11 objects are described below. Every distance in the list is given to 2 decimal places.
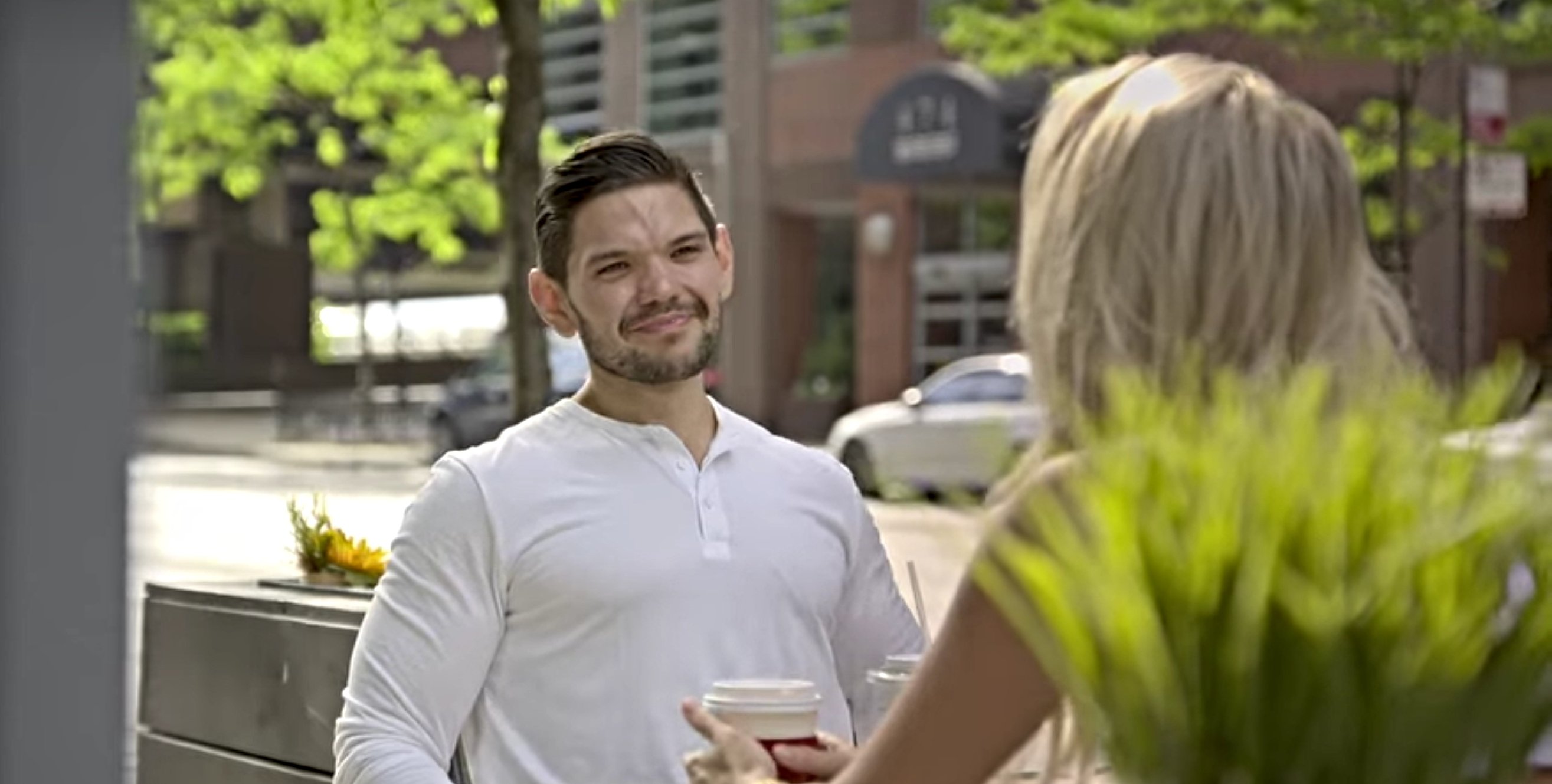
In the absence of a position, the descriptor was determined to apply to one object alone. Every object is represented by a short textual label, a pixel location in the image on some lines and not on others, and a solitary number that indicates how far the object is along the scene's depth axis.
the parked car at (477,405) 28.77
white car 22.11
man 3.04
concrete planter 4.34
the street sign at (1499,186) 15.42
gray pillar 1.46
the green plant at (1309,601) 1.09
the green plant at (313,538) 4.79
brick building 32.78
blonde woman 1.76
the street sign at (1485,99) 15.10
